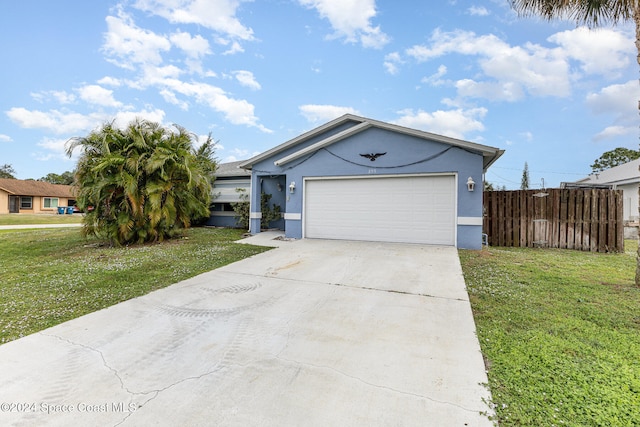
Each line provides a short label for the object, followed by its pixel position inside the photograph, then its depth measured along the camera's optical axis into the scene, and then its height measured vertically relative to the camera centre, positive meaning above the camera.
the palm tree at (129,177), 8.30 +0.99
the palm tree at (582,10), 5.63 +4.26
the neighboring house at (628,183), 14.73 +1.96
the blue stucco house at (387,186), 8.28 +0.92
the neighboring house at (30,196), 29.28 +1.35
